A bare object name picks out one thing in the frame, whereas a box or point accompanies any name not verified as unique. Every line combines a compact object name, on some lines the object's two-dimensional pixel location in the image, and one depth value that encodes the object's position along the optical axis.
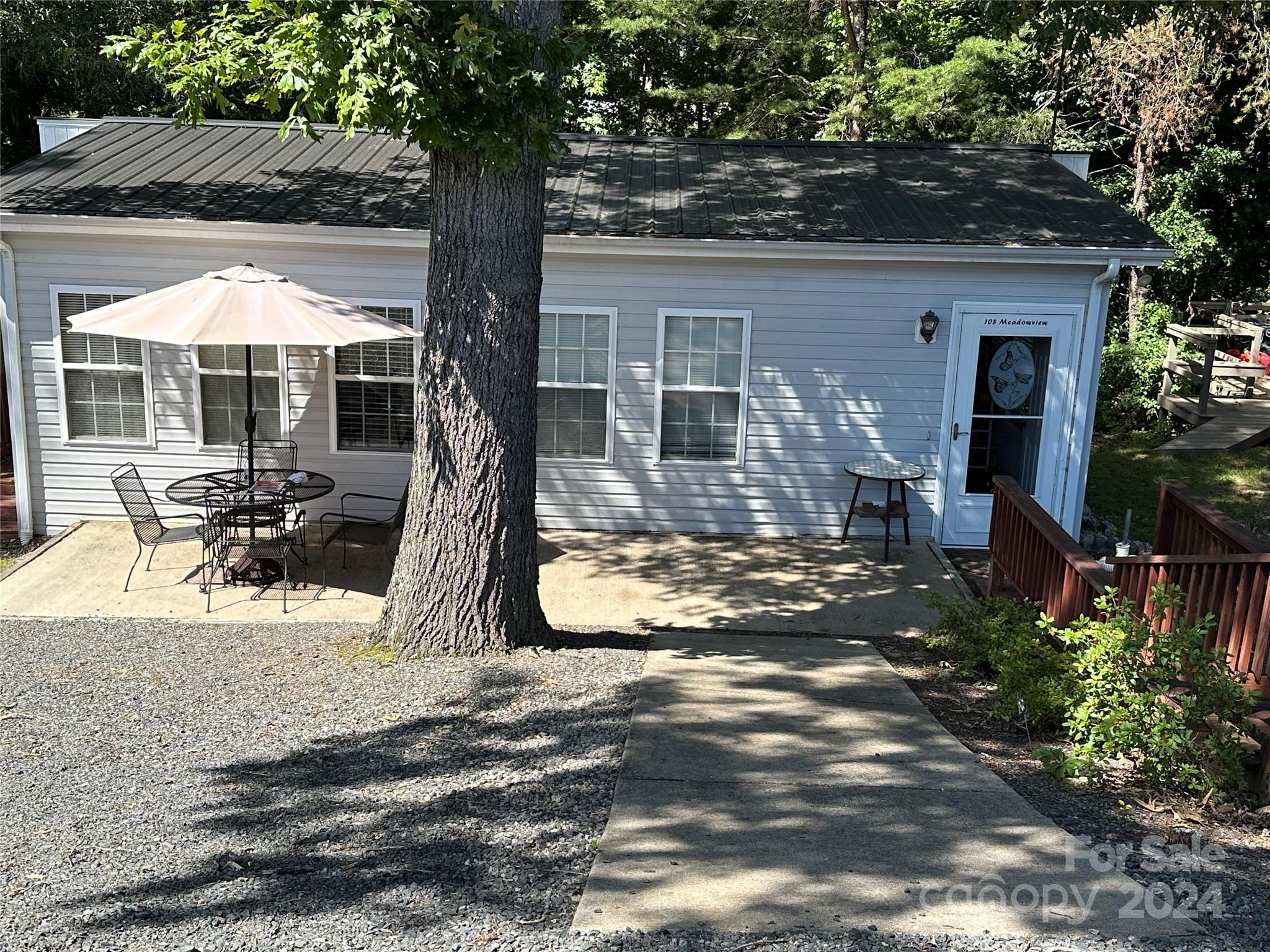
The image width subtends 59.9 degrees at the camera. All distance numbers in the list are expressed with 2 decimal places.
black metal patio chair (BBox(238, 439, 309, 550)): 10.18
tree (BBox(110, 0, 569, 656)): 5.69
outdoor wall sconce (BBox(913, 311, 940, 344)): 10.12
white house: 10.03
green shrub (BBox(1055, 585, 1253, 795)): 5.04
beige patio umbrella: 7.91
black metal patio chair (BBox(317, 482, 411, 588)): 9.87
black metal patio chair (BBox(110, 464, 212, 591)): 8.83
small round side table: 10.06
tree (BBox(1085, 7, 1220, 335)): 17.50
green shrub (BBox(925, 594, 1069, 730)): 5.70
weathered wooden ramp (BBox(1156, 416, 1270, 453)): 15.20
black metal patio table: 8.85
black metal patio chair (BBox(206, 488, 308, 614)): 8.62
